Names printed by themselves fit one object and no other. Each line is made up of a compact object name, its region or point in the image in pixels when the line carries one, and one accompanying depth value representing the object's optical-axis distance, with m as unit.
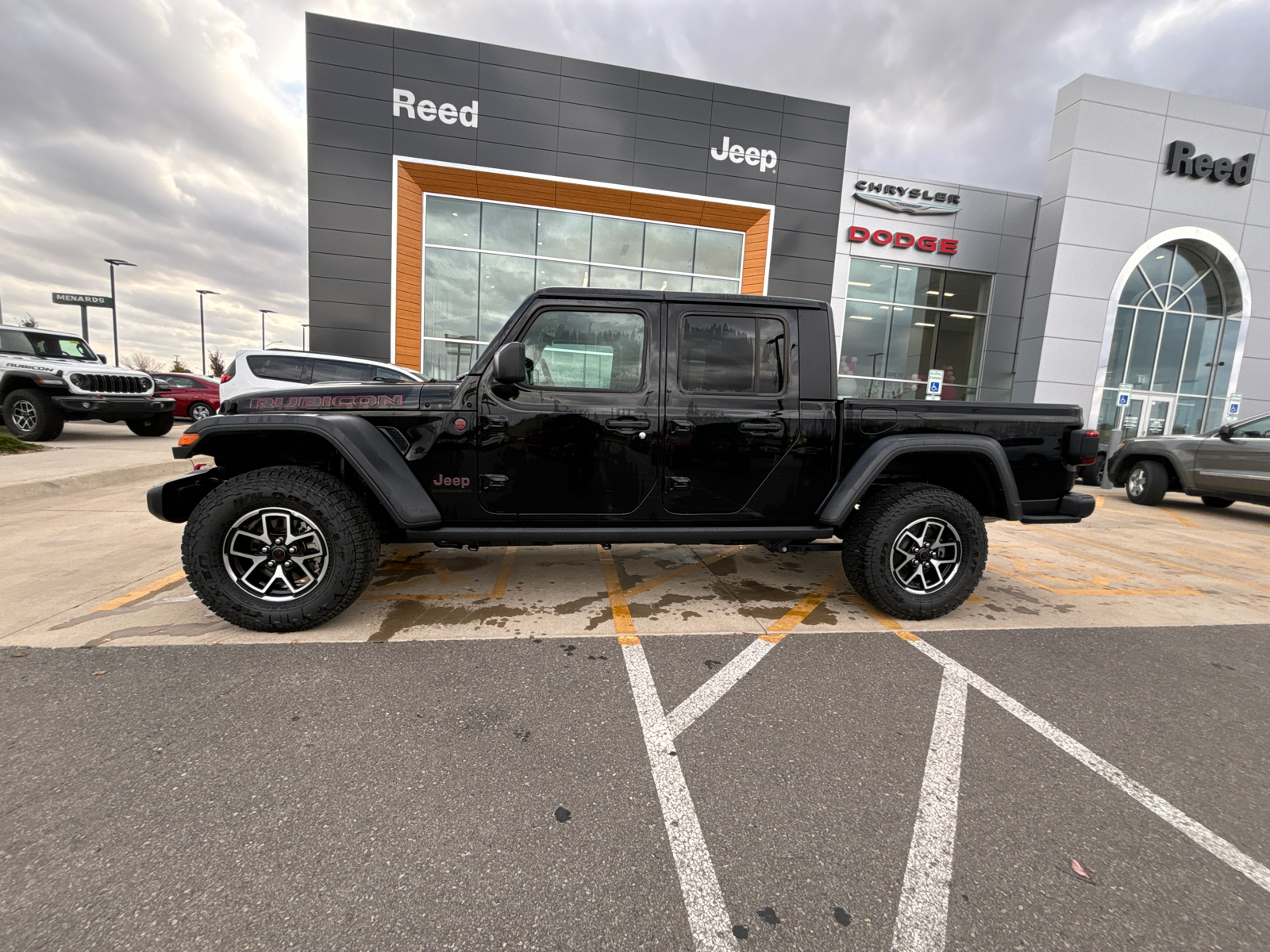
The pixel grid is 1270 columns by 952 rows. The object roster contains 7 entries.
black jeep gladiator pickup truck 2.82
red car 15.43
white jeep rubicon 8.77
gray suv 6.83
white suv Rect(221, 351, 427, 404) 8.84
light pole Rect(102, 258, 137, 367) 29.25
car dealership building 12.68
